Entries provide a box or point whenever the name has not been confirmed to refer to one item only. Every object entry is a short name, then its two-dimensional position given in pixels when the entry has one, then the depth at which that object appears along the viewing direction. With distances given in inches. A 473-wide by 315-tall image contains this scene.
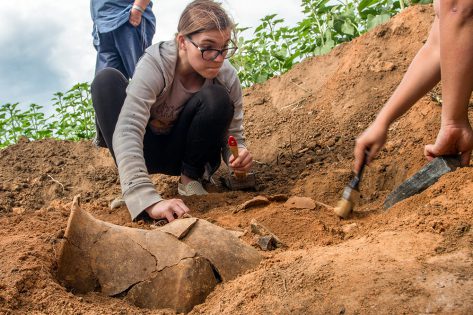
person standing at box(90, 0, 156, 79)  159.6
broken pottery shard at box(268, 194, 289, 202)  110.9
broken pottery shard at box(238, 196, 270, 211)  104.6
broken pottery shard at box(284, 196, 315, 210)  100.5
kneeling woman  107.0
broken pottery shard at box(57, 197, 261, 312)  71.2
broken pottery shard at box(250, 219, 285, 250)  82.7
